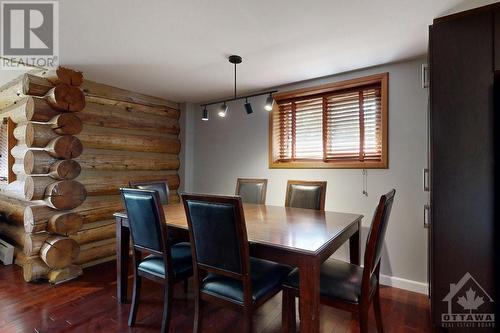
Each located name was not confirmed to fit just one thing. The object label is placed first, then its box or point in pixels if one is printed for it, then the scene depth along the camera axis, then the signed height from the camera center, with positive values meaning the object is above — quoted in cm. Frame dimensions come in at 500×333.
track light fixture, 255 +64
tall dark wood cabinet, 170 +1
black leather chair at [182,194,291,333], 149 -56
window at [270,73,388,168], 281 +48
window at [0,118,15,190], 316 +22
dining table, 140 -44
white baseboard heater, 314 -104
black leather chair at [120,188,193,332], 185 -61
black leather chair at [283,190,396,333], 150 -72
